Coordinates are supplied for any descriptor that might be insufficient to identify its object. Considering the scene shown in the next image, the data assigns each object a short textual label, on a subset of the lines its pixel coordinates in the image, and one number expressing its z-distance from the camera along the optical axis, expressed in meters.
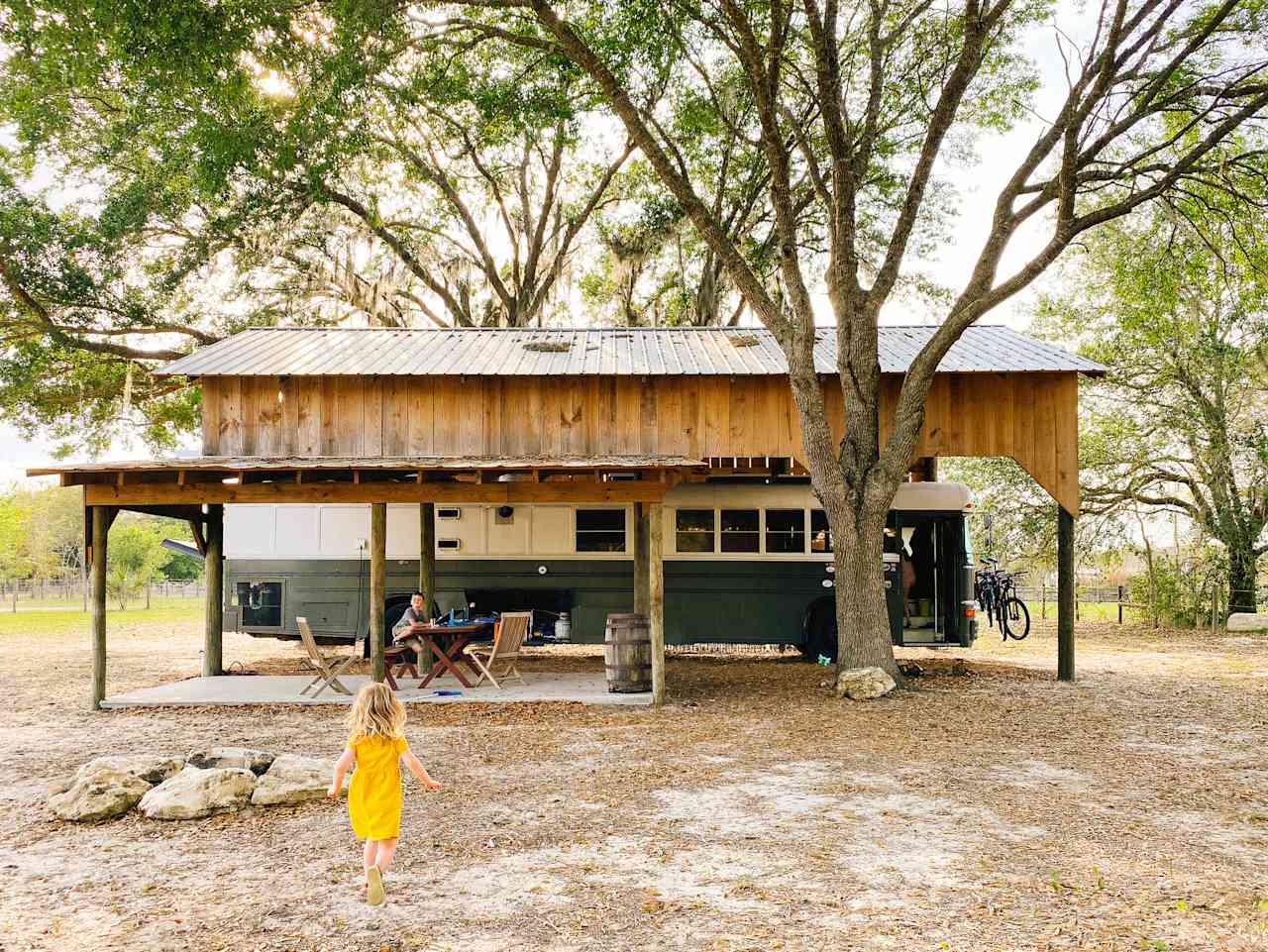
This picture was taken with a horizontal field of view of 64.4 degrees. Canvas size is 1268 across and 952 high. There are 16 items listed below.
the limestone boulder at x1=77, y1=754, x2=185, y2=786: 6.84
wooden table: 11.43
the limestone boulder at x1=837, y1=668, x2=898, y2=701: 11.27
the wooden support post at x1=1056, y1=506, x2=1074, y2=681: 12.87
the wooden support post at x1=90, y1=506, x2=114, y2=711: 10.91
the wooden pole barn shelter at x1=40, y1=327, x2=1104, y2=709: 13.23
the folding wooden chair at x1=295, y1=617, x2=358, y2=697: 10.67
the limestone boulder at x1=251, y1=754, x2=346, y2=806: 6.69
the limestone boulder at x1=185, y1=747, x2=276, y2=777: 7.12
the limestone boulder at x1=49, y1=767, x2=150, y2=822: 6.39
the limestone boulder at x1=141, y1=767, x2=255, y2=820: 6.43
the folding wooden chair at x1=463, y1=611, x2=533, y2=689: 11.59
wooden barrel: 11.60
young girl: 4.79
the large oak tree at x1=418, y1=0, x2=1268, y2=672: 10.93
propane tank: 13.95
